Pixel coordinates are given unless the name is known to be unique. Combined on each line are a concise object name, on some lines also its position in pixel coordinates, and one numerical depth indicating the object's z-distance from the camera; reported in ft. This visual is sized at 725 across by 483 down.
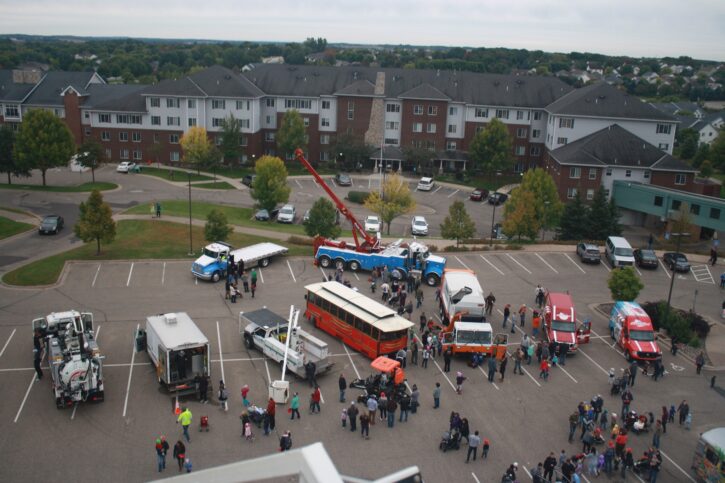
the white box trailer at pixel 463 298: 108.27
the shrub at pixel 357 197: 230.27
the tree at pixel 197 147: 248.73
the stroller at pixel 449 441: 77.51
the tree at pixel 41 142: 213.46
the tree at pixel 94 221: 139.54
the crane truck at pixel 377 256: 135.13
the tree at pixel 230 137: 264.93
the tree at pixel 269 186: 194.80
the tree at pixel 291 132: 274.16
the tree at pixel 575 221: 189.16
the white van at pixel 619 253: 150.61
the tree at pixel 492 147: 269.23
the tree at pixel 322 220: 155.33
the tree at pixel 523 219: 171.01
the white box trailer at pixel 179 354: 84.23
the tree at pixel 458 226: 166.61
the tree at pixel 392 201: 181.98
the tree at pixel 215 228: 149.48
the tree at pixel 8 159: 216.33
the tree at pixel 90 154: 226.38
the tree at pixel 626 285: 122.93
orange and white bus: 98.02
